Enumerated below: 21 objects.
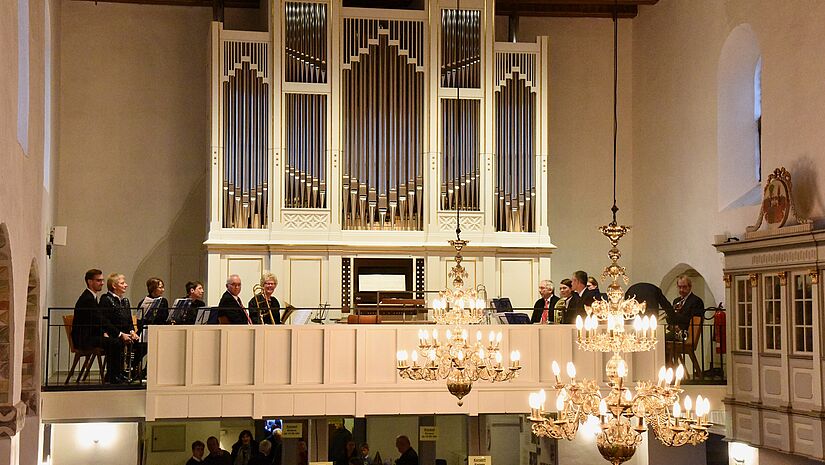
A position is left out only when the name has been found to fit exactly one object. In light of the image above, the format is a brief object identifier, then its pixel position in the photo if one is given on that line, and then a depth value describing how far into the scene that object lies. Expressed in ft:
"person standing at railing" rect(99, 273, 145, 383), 43.11
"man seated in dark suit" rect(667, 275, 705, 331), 46.21
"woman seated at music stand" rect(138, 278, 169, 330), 43.68
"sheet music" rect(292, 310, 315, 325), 45.93
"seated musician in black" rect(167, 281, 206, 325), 44.16
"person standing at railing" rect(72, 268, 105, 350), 43.06
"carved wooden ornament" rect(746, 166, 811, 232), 42.68
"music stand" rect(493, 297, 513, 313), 47.50
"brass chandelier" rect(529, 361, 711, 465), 25.57
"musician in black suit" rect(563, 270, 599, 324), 44.41
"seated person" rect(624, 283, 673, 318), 47.51
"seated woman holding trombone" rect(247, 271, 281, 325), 44.45
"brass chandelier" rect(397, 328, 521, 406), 33.12
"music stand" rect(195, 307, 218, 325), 44.65
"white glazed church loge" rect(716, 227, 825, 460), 40.52
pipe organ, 53.93
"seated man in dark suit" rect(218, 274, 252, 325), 44.61
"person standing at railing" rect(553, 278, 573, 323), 46.26
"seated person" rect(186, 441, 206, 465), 50.90
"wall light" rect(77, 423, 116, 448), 53.72
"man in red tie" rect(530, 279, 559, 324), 47.62
